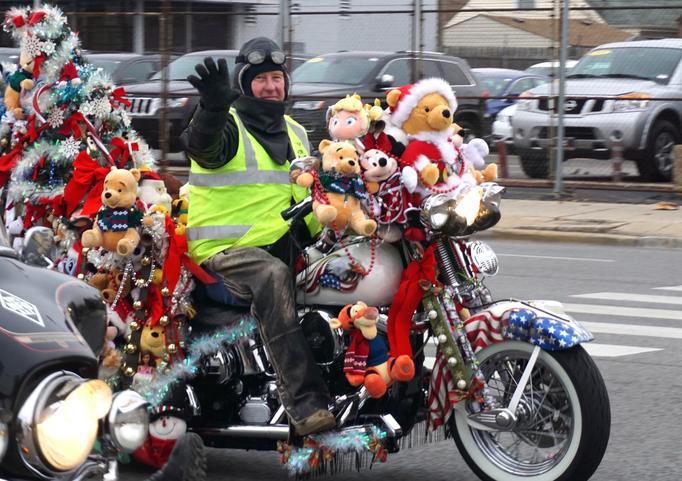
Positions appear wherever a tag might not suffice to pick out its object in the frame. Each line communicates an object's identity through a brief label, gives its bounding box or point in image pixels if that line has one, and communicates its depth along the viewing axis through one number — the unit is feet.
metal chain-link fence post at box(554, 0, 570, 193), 114.52
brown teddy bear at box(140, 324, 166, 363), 38.78
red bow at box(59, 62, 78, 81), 46.30
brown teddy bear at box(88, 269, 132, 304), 39.32
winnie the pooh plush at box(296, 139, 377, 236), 35.50
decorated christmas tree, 45.44
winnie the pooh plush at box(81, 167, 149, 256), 38.22
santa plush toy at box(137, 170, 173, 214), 39.56
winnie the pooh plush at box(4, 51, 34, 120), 46.65
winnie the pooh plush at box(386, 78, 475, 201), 36.19
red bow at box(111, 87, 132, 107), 46.75
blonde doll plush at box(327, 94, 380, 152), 36.06
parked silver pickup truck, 114.73
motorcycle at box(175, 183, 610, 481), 35.12
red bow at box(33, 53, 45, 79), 46.37
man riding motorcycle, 35.81
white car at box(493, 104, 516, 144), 120.16
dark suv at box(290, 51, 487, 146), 120.16
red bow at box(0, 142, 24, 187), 46.60
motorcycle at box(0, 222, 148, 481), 22.11
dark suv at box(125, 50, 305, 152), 125.70
